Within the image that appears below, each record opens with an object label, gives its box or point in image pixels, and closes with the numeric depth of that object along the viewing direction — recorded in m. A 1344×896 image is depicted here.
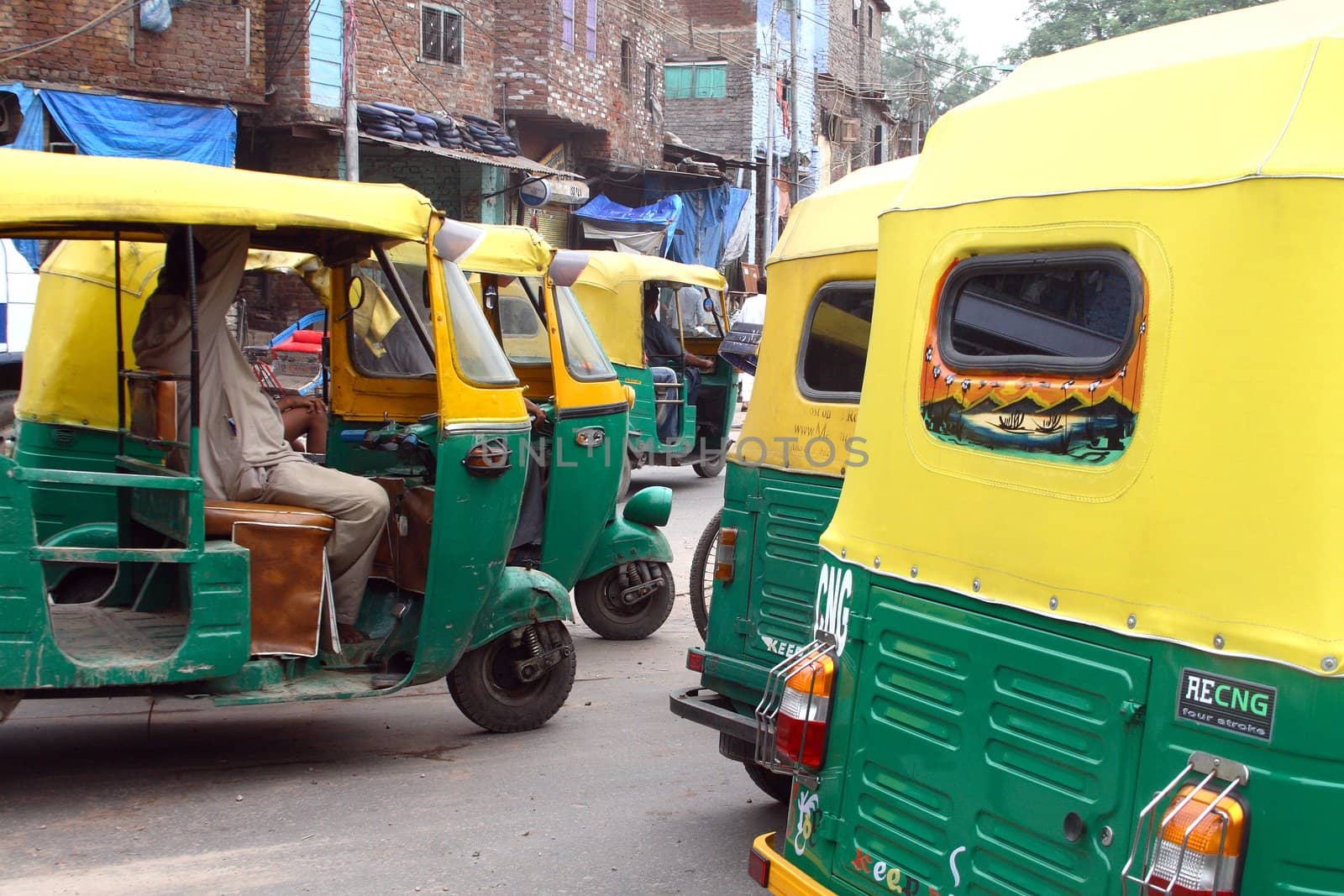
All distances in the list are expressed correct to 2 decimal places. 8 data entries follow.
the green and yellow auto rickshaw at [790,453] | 4.69
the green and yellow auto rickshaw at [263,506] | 4.50
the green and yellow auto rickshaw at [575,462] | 7.17
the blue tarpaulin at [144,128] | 15.09
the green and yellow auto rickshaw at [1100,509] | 2.24
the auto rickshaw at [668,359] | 12.78
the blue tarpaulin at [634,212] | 25.83
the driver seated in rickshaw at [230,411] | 5.21
